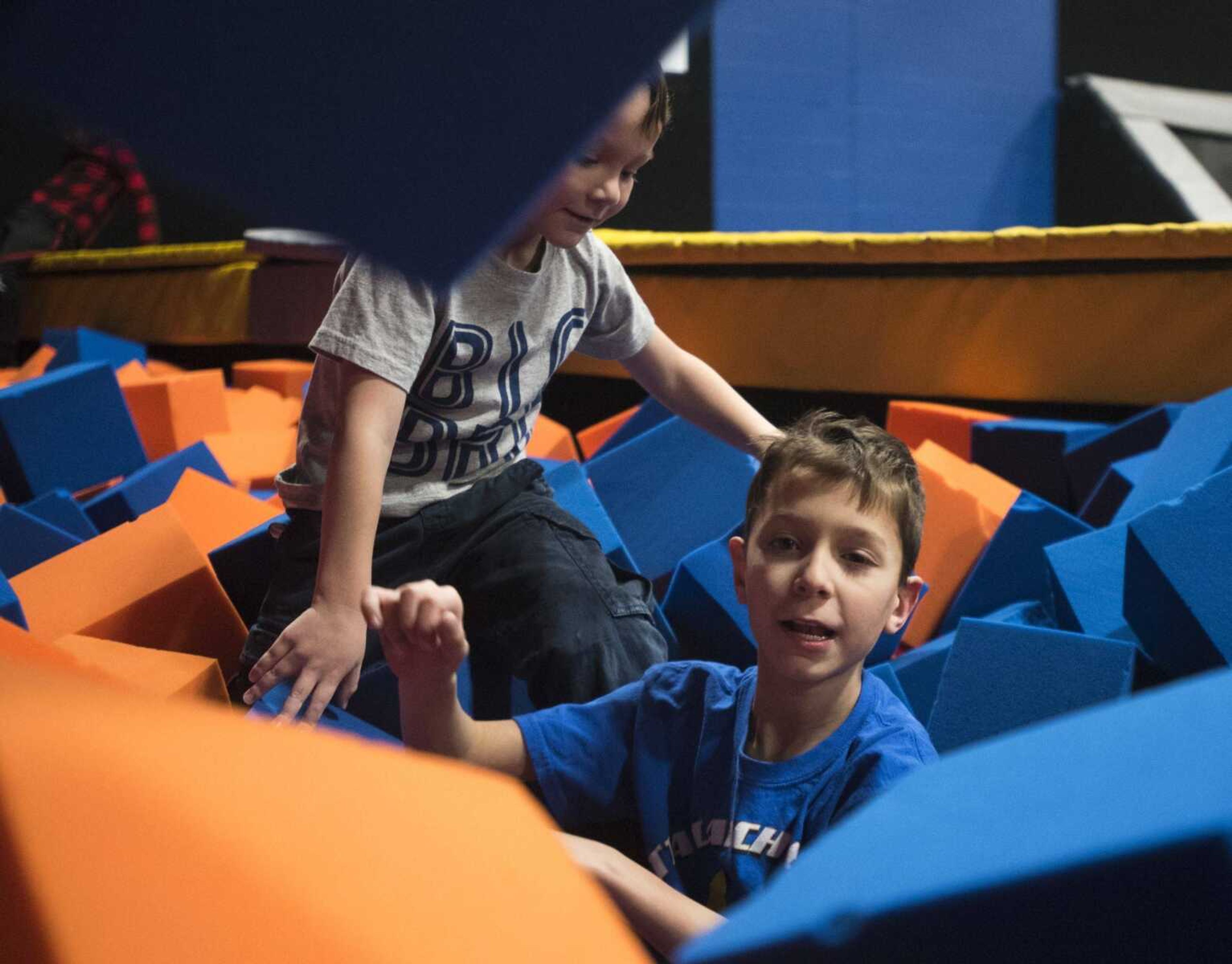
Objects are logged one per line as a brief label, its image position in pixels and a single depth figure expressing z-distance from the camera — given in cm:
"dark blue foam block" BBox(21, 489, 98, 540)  157
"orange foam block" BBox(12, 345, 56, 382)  285
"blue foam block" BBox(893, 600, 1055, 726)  117
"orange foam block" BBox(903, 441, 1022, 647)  142
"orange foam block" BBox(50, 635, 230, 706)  94
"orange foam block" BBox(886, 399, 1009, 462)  198
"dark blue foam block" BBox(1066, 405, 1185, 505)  177
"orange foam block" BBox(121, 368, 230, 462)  219
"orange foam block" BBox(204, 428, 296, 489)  201
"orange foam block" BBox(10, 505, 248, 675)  113
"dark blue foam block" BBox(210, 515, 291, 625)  131
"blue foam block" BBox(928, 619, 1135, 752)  101
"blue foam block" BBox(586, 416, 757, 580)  151
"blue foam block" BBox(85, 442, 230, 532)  166
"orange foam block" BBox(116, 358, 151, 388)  247
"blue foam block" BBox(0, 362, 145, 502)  180
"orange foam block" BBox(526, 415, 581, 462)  186
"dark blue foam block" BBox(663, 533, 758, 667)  118
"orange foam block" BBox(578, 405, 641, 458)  205
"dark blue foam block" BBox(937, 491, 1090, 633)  139
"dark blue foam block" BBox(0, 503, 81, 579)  140
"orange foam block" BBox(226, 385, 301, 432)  244
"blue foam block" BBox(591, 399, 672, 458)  186
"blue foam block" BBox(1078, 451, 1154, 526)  162
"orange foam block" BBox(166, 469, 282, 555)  145
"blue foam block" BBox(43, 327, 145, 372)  288
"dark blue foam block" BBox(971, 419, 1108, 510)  186
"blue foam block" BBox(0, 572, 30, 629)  92
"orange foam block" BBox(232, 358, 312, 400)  273
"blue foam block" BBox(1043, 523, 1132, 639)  119
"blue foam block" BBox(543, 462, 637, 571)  133
